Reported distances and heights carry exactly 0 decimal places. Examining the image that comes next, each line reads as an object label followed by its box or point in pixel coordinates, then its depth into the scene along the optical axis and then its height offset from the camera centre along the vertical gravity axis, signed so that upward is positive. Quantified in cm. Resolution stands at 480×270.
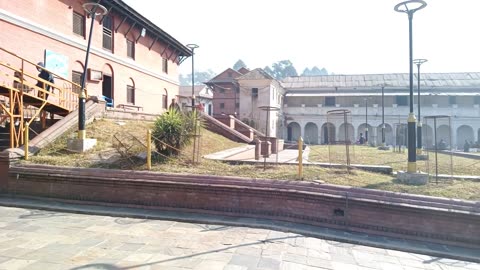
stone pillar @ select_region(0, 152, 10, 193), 709 -71
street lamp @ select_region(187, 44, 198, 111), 1558 +513
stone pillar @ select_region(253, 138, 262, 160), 1062 -30
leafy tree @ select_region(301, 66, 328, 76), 12912 +3088
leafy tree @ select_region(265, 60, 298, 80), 9256 +2227
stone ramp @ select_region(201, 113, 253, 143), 1519 +56
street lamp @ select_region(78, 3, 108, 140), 827 +84
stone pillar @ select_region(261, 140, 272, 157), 1210 -25
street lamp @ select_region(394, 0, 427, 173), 682 +40
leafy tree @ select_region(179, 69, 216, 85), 13101 +2873
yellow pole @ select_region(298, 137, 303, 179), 650 -30
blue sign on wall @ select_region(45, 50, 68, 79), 1245 +331
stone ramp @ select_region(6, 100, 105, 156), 797 +33
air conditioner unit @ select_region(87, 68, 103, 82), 1506 +332
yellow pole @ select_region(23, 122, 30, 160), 747 -7
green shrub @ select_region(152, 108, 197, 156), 802 +20
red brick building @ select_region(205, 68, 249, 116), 4203 +651
